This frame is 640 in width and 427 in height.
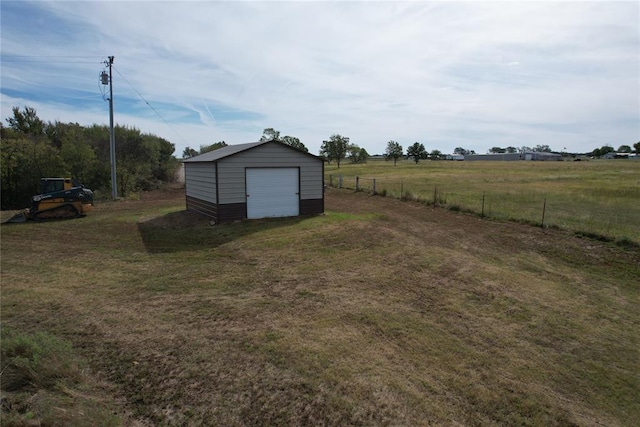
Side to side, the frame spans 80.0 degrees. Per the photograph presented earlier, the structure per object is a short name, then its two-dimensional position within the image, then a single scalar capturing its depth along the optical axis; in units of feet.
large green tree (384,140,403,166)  302.66
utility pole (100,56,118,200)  70.49
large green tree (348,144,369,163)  312.46
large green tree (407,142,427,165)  319.37
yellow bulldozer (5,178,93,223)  47.98
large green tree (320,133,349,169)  271.90
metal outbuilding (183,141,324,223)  46.19
